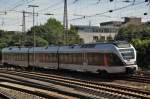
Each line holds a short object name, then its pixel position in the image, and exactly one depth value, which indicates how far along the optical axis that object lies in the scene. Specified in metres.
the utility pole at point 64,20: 50.25
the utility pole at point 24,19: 62.50
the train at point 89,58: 33.25
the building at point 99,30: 148.00
